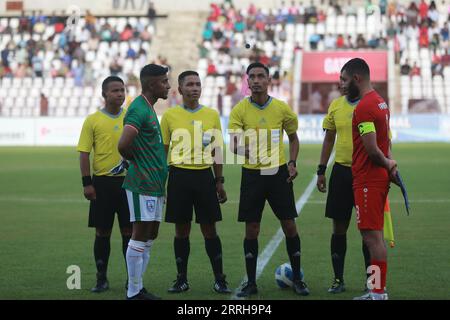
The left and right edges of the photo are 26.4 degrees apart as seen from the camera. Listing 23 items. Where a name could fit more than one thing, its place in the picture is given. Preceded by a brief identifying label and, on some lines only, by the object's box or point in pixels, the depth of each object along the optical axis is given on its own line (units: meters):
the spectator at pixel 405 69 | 41.78
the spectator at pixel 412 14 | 44.16
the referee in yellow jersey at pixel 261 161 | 9.95
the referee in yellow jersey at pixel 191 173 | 10.06
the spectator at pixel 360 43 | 42.75
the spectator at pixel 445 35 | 43.16
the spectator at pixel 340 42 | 43.19
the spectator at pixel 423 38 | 43.41
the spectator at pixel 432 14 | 44.19
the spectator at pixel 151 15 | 48.62
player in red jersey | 8.62
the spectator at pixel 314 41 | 43.84
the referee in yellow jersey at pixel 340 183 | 10.01
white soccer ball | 9.89
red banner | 41.69
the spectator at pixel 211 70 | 43.34
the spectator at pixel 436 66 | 41.62
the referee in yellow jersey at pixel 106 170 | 10.20
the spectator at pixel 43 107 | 41.29
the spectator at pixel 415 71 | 41.67
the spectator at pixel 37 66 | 45.53
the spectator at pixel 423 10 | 44.44
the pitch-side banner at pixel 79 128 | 36.59
